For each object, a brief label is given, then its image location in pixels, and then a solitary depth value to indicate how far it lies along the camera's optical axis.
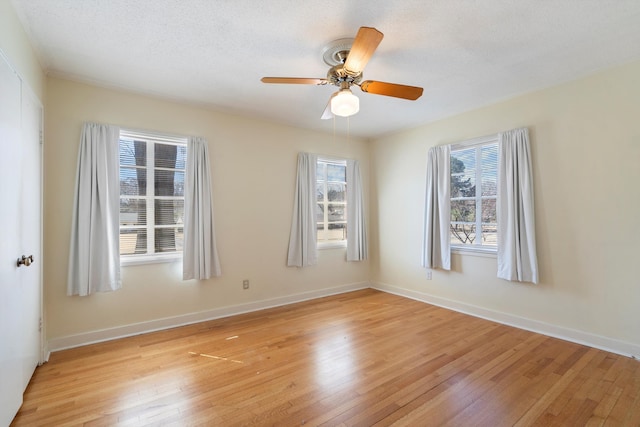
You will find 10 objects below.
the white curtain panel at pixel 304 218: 4.37
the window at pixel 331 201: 4.85
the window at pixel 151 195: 3.26
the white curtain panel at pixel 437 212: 4.05
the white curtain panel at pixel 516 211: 3.23
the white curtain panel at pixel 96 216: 2.89
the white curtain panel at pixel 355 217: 5.00
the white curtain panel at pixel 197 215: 3.48
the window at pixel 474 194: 3.70
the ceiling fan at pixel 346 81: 2.14
